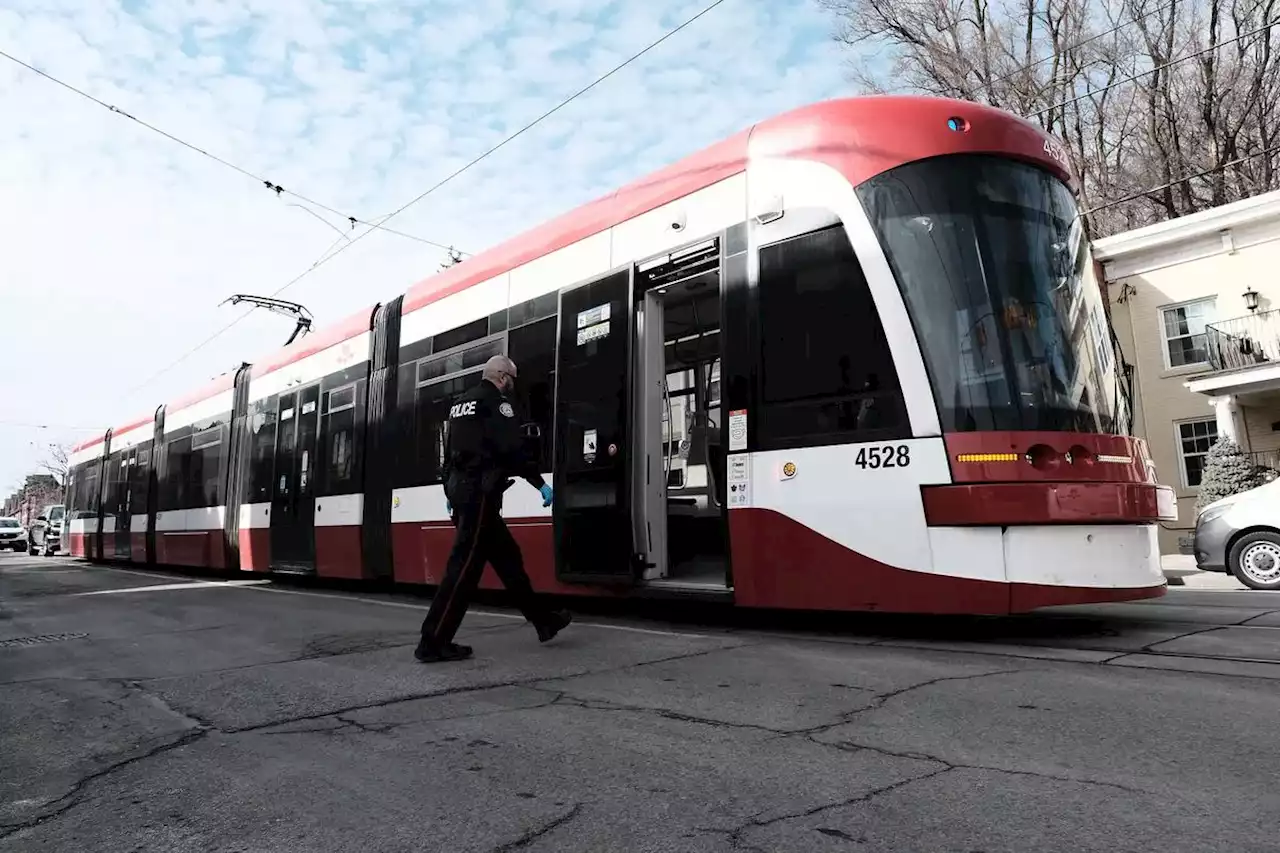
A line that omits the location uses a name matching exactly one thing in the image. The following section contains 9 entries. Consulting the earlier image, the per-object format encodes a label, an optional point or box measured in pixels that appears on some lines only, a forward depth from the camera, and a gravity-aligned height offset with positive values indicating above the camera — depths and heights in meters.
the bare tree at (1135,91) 22.30 +11.21
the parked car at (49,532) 31.84 +0.61
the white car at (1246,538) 9.55 -0.34
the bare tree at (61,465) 74.78 +7.15
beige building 16.97 +3.78
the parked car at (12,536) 39.84 +0.59
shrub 15.23 +0.61
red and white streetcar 4.88 +0.93
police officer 5.13 +0.19
